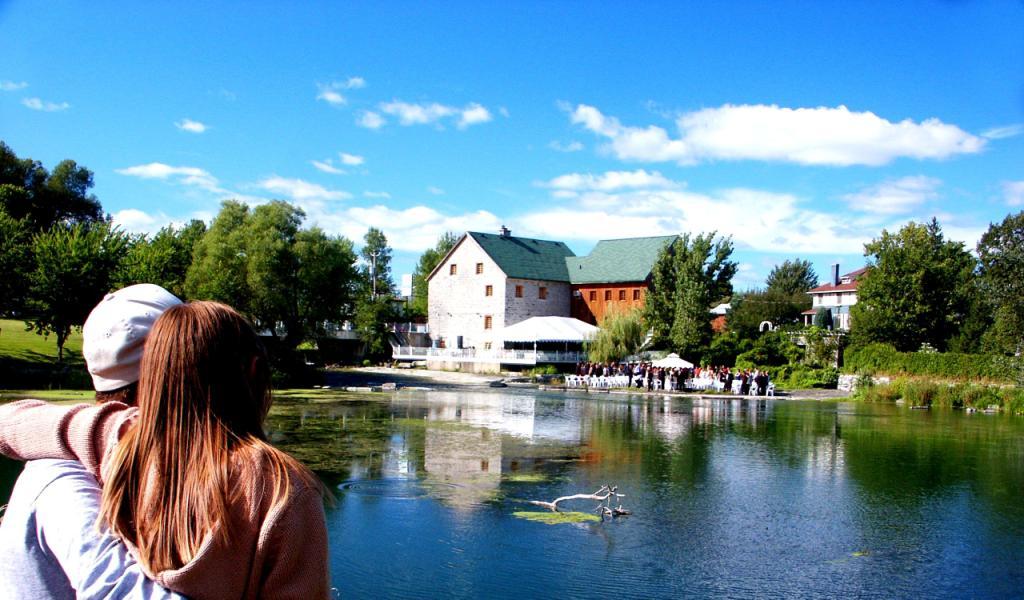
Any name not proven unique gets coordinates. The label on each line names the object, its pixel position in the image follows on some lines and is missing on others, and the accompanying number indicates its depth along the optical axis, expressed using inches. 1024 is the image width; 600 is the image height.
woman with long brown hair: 72.0
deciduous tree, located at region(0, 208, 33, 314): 1311.5
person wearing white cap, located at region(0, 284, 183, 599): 68.6
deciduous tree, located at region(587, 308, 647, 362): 1862.7
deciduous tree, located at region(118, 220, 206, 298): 1368.1
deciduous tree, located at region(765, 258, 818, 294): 3452.3
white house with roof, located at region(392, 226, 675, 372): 2268.7
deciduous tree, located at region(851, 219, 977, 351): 1805.0
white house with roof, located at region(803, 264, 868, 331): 2815.0
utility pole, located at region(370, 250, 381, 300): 3358.8
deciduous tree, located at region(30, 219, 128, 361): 1273.4
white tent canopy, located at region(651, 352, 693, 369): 1638.8
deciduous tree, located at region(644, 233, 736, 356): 1967.3
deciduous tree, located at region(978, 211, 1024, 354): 1375.5
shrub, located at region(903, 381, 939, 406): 1378.0
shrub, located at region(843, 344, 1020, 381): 1364.4
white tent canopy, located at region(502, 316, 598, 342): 1978.3
